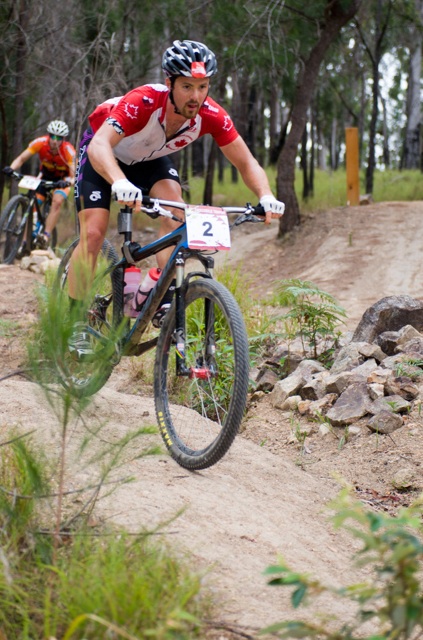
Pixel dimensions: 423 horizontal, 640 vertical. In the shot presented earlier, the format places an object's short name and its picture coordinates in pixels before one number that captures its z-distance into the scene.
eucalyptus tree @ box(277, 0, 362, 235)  12.97
